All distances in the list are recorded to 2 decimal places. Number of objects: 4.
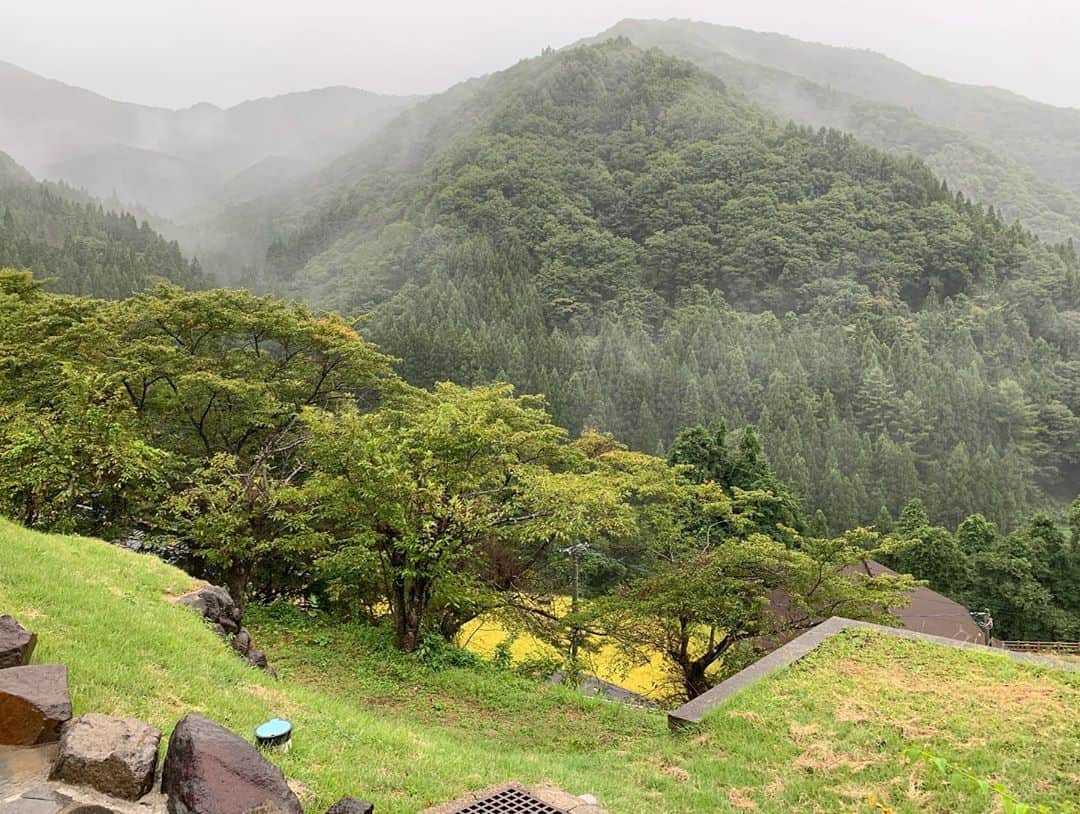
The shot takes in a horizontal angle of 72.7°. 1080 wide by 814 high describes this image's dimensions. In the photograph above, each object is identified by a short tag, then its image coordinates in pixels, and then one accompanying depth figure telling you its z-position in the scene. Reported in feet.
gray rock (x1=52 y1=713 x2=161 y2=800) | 12.57
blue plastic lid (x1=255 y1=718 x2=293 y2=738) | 16.06
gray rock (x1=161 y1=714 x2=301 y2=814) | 12.51
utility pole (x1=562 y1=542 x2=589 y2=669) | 50.17
